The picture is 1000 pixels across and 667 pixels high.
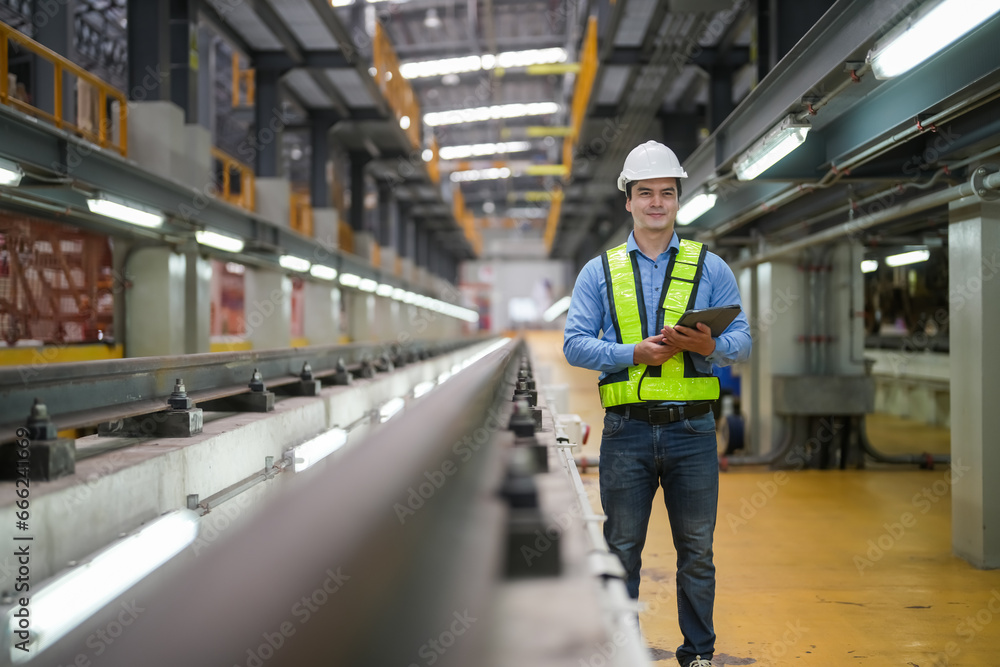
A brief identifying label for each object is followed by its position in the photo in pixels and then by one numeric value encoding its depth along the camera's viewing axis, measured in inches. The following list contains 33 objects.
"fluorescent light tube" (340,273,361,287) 509.9
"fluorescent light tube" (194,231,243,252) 292.4
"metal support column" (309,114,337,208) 537.3
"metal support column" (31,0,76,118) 336.8
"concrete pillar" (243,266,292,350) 435.8
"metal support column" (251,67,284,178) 431.8
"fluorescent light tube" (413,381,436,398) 308.9
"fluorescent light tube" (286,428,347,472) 168.8
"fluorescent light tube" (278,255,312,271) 394.3
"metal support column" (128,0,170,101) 293.9
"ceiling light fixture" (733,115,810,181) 135.9
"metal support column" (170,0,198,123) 324.2
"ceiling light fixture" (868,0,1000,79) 86.2
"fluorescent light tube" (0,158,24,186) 172.7
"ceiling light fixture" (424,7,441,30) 725.0
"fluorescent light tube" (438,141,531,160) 929.5
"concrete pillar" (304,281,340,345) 530.3
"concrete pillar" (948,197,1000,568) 152.5
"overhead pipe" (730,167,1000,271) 145.6
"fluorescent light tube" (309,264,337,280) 454.0
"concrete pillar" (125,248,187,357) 315.3
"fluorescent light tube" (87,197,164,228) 214.1
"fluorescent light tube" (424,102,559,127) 812.6
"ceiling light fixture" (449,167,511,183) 1063.0
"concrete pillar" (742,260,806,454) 274.5
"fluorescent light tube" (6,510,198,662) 81.8
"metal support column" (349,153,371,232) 647.8
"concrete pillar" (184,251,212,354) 329.7
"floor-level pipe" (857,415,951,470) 262.7
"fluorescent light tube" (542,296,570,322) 757.0
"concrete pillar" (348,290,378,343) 644.7
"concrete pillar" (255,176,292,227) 442.3
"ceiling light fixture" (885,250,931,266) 337.7
